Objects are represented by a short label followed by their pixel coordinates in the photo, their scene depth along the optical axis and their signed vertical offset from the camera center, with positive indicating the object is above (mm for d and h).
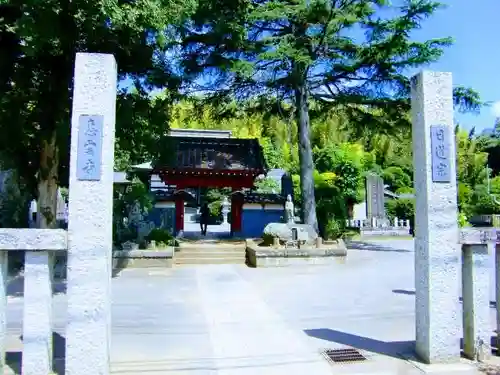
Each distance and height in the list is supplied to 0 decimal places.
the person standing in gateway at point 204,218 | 17703 -412
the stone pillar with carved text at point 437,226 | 4289 -187
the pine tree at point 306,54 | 12000 +4555
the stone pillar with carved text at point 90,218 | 3865 -87
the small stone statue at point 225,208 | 28434 +1
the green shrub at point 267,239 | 12432 -893
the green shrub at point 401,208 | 24328 -34
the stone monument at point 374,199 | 22953 +450
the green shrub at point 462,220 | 20469 -617
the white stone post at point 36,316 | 3865 -952
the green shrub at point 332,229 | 15141 -742
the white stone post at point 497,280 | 4586 -773
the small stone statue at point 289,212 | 13586 -131
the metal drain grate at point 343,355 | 4387 -1525
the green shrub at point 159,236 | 12242 -783
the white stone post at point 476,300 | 4383 -954
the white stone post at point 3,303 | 3896 -847
